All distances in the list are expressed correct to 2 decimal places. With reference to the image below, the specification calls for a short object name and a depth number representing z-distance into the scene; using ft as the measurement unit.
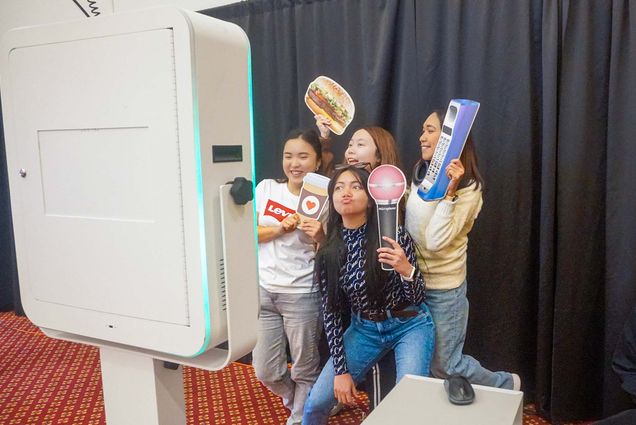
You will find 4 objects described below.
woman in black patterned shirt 6.33
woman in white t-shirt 7.74
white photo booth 2.90
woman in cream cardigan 6.56
